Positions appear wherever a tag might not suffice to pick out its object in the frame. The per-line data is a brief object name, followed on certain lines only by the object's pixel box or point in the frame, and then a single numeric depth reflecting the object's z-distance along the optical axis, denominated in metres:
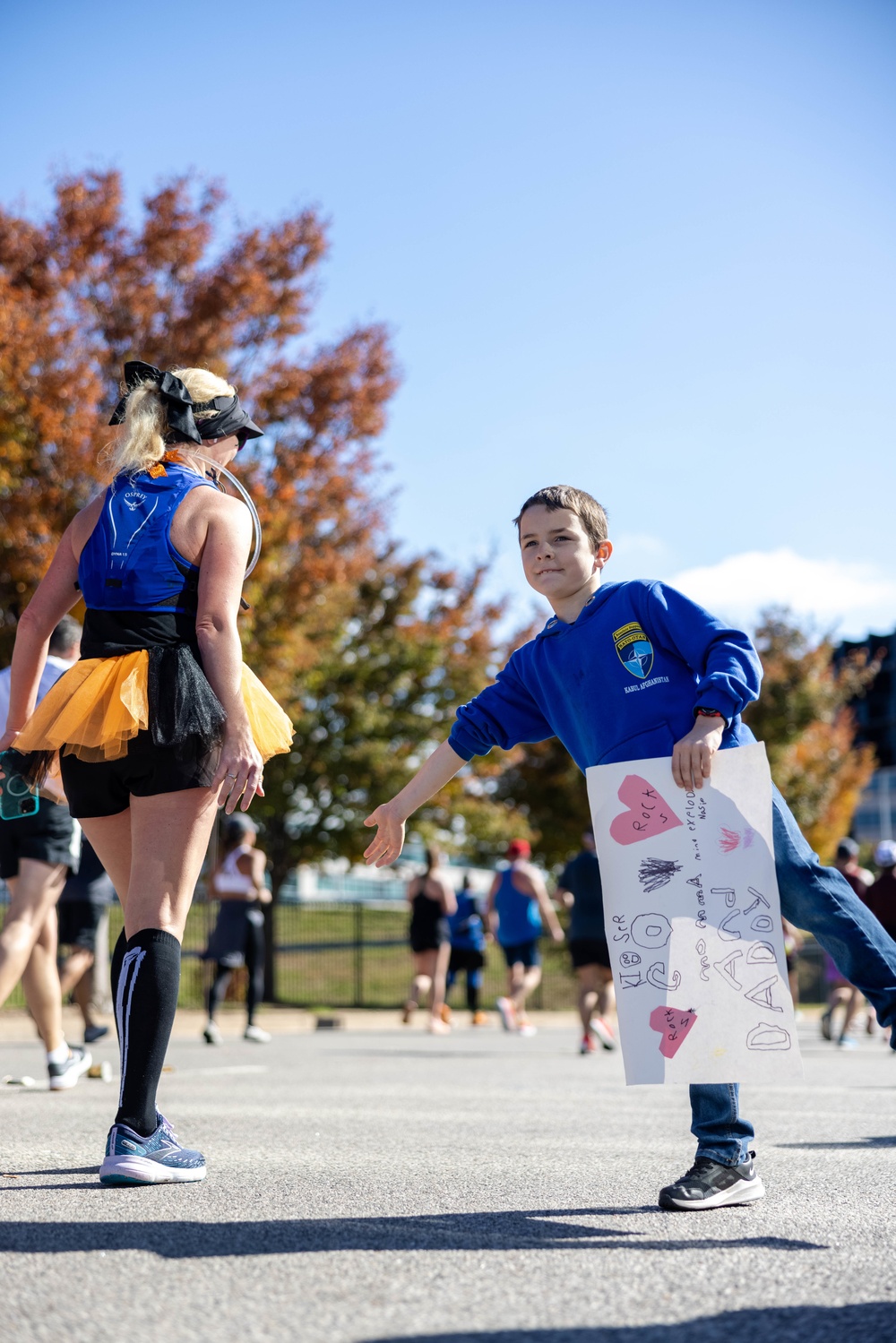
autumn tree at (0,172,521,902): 13.57
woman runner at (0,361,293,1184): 3.60
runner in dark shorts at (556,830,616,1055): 12.16
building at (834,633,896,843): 91.31
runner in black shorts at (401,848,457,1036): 15.46
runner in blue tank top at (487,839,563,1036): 14.95
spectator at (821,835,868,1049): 13.77
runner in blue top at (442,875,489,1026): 20.20
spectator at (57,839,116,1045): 8.75
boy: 3.33
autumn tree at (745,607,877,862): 26.64
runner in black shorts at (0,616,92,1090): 6.02
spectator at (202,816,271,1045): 11.97
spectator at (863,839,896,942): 10.80
